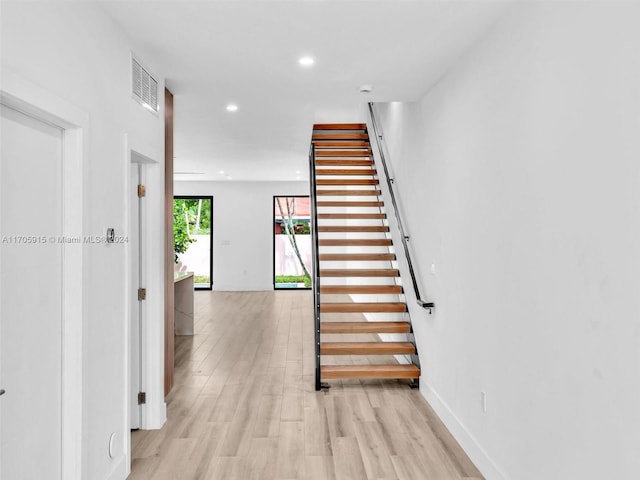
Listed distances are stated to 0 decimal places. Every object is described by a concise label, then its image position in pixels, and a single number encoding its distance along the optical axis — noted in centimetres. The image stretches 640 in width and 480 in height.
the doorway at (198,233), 1116
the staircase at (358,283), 426
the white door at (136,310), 322
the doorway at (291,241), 1120
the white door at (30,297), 170
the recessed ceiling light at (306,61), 312
